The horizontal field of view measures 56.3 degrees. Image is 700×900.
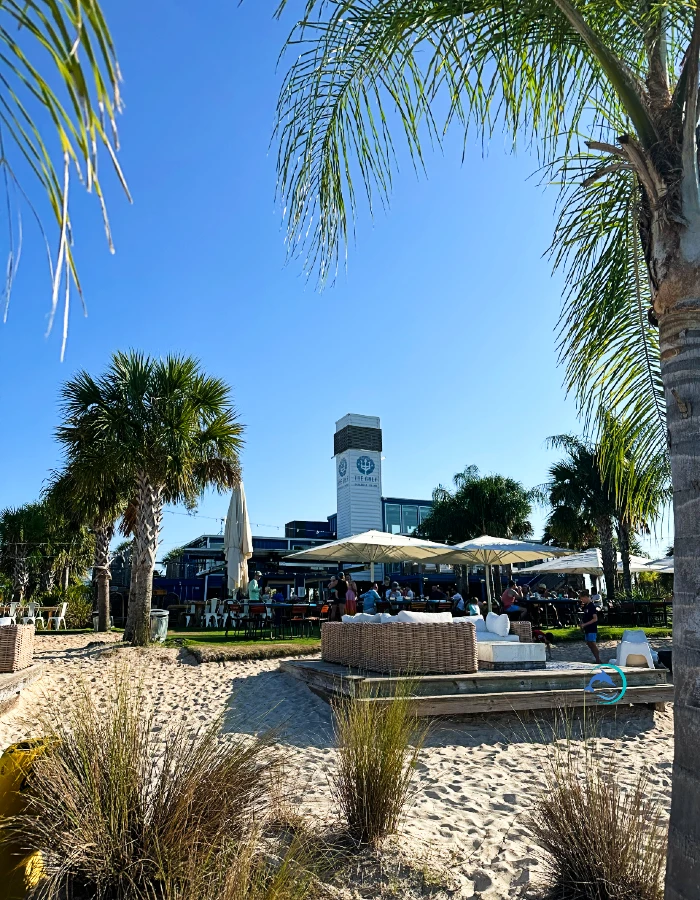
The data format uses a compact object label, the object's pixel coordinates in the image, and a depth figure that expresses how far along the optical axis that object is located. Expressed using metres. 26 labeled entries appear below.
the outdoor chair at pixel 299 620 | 14.21
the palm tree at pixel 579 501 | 22.67
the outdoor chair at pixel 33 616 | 16.67
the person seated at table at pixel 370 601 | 12.82
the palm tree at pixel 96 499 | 11.86
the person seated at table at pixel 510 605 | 12.20
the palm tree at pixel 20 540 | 24.12
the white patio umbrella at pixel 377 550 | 14.28
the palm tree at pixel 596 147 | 2.38
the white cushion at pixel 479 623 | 9.70
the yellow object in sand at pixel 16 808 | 2.41
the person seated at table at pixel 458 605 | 14.80
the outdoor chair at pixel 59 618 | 17.66
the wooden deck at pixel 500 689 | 6.37
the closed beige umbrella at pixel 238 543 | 16.39
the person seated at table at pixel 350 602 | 13.24
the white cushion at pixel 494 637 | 8.81
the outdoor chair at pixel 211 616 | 17.55
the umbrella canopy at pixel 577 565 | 18.97
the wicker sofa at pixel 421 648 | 7.17
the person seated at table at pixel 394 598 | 15.15
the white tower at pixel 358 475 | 36.56
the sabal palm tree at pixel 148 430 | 11.70
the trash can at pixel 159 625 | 12.32
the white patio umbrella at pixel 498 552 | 14.73
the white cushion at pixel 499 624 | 8.88
